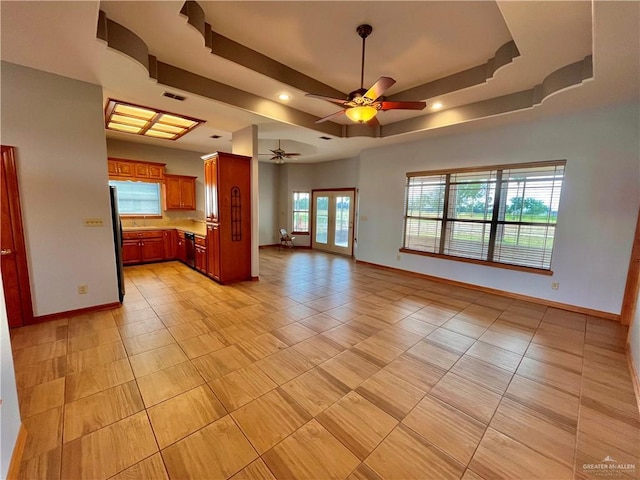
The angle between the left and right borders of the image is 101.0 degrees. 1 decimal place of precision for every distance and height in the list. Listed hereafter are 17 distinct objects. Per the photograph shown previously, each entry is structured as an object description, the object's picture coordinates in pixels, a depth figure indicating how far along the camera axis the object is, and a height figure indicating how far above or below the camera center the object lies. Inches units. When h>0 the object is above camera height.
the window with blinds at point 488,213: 163.8 -0.8
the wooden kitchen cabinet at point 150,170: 249.8 +32.2
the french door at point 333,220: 315.3 -15.1
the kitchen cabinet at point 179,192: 269.4 +12.8
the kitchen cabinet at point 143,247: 233.5 -39.1
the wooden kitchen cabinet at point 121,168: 235.0 +31.4
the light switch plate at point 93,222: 131.0 -9.7
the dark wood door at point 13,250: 111.4 -21.4
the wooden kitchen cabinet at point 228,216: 181.8 -7.2
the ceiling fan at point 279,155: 248.1 +50.8
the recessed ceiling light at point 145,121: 159.3 +57.4
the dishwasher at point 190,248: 228.0 -38.1
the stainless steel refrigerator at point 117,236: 141.3 -17.9
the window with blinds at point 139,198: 252.1 +5.5
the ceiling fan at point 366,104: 107.0 +45.7
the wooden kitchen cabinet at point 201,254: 207.9 -39.2
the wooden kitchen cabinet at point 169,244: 253.9 -38.0
